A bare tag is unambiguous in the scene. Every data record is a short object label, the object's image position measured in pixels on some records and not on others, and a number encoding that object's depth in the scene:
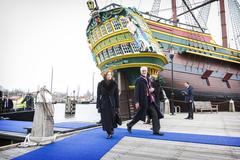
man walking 4.56
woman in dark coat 4.41
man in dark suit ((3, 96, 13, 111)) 12.37
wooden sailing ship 12.46
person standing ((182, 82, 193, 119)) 8.44
